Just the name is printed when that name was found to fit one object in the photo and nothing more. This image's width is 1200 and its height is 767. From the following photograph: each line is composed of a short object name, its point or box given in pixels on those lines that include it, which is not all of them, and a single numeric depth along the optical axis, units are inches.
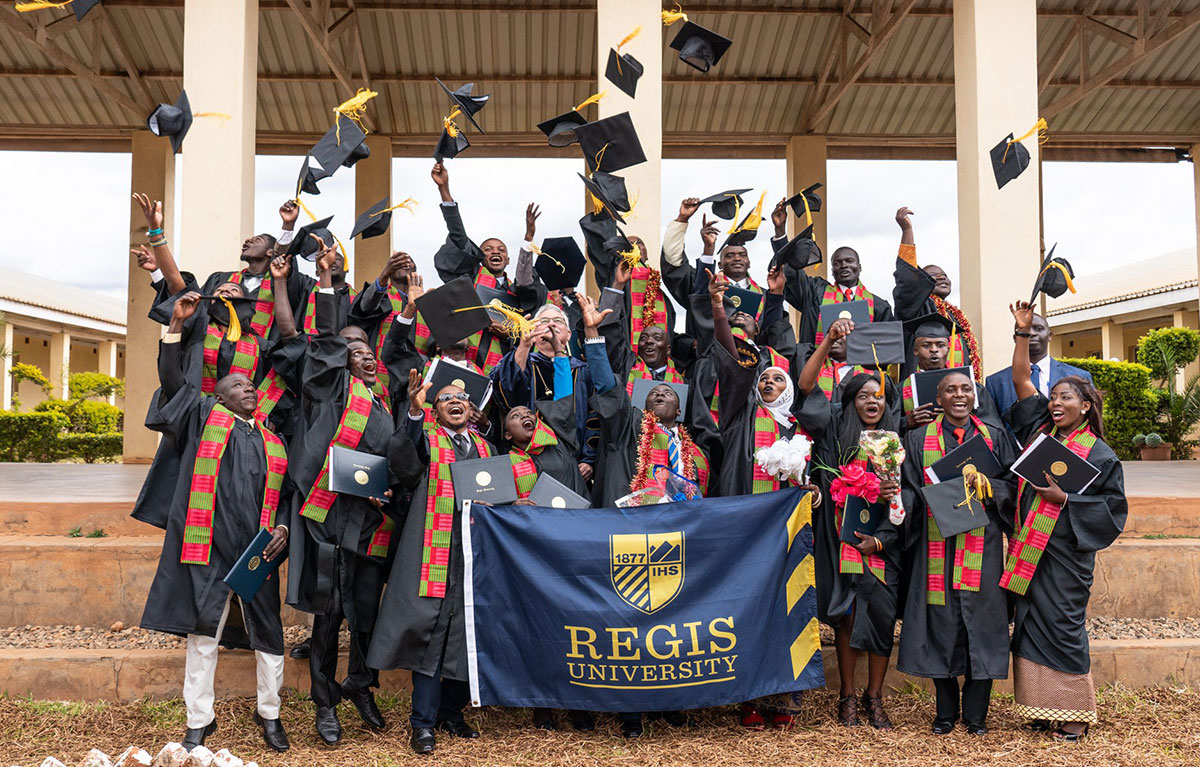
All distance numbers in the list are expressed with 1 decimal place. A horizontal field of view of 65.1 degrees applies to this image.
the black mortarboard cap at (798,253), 222.8
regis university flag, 174.6
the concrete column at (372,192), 533.6
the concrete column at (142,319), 486.0
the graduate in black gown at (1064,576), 177.5
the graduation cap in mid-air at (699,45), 249.8
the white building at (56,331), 967.0
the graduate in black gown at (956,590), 178.9
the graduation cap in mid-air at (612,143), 233.1
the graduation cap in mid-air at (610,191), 231.9
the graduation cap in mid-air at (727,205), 234.4
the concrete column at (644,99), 271.0
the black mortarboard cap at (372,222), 212.8
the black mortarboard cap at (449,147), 227.1
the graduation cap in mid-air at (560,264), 241.0
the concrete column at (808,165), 548.1
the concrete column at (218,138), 264.5
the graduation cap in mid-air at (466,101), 221.3
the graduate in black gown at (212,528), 169.8
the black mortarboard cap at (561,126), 236.8
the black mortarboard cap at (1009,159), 264.4
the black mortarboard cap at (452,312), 194.7
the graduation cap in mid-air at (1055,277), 223.1
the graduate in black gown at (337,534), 179.5
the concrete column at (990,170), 278.2
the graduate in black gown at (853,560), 183.5
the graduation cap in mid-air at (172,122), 217.3
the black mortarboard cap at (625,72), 263.4
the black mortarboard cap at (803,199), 232.7
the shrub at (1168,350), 589.3
